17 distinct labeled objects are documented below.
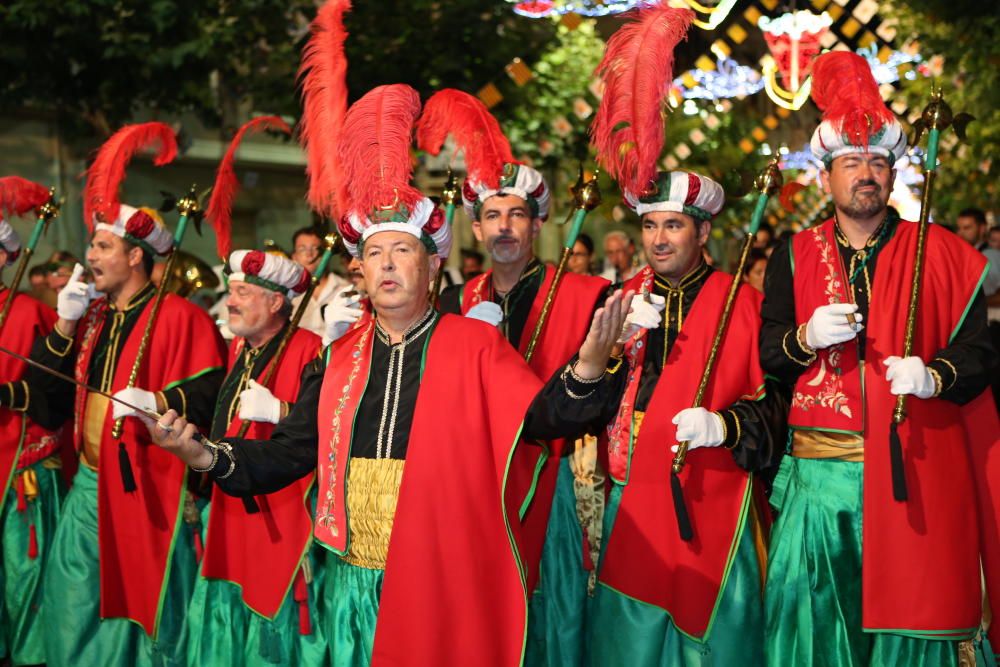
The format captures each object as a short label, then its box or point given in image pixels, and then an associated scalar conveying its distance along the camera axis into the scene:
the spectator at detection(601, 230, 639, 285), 10.83
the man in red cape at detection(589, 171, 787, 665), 4.84
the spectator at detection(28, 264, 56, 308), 10.41
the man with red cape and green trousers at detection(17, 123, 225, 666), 5.95
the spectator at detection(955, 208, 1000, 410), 9.30
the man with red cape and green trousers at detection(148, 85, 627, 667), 3.88
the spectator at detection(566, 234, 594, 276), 9.60
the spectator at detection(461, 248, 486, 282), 11.64
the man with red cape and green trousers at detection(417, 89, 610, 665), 5.35
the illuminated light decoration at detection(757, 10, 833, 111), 11.92
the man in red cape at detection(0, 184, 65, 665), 6.63
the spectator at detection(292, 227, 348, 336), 8.37
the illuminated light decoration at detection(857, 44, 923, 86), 14.46
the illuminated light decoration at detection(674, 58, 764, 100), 14.80
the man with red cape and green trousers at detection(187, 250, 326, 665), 5.43
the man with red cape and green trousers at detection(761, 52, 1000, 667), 4.45
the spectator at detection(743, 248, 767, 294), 8.86
